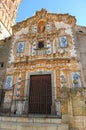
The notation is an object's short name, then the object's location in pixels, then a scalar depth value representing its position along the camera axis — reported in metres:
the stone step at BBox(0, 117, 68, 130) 3.17
